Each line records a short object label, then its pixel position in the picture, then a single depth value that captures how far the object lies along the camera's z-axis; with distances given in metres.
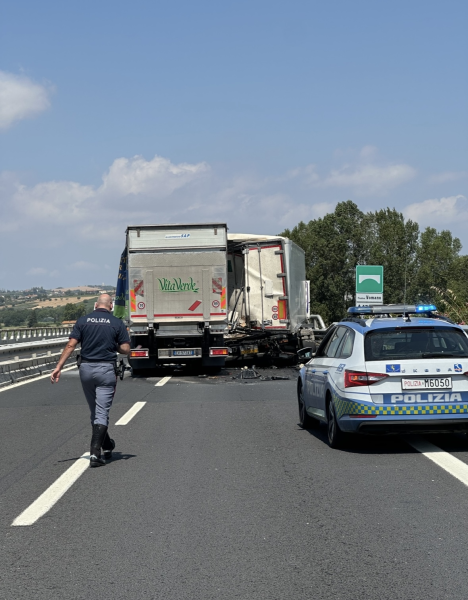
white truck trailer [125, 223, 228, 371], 21.70
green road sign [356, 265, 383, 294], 26.72
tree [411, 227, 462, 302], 94.00
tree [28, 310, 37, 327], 120.12
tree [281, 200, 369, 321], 96.06
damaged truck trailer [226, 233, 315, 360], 23.41
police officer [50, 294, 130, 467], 8.95
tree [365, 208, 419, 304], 92.25
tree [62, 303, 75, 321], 124.81
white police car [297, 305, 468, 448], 9.16
